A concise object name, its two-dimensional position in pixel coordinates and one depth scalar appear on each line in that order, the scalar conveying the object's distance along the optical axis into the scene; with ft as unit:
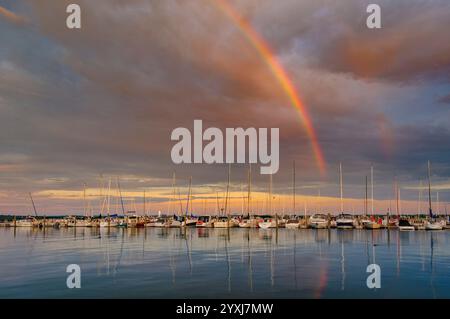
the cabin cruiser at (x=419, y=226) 346.74
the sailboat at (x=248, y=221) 370.69
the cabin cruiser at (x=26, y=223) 481.46
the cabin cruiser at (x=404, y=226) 335.06
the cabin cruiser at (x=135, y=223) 424.87
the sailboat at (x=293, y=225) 384.06
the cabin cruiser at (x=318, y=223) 366.02
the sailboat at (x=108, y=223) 412.81
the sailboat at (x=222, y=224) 408.87
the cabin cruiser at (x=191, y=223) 435.04
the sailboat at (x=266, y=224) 379.02
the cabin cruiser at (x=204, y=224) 418.08
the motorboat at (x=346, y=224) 358.23
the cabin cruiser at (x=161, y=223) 420.36
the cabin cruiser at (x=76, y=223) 449.15
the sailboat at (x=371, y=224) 344.28
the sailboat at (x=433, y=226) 344.08
